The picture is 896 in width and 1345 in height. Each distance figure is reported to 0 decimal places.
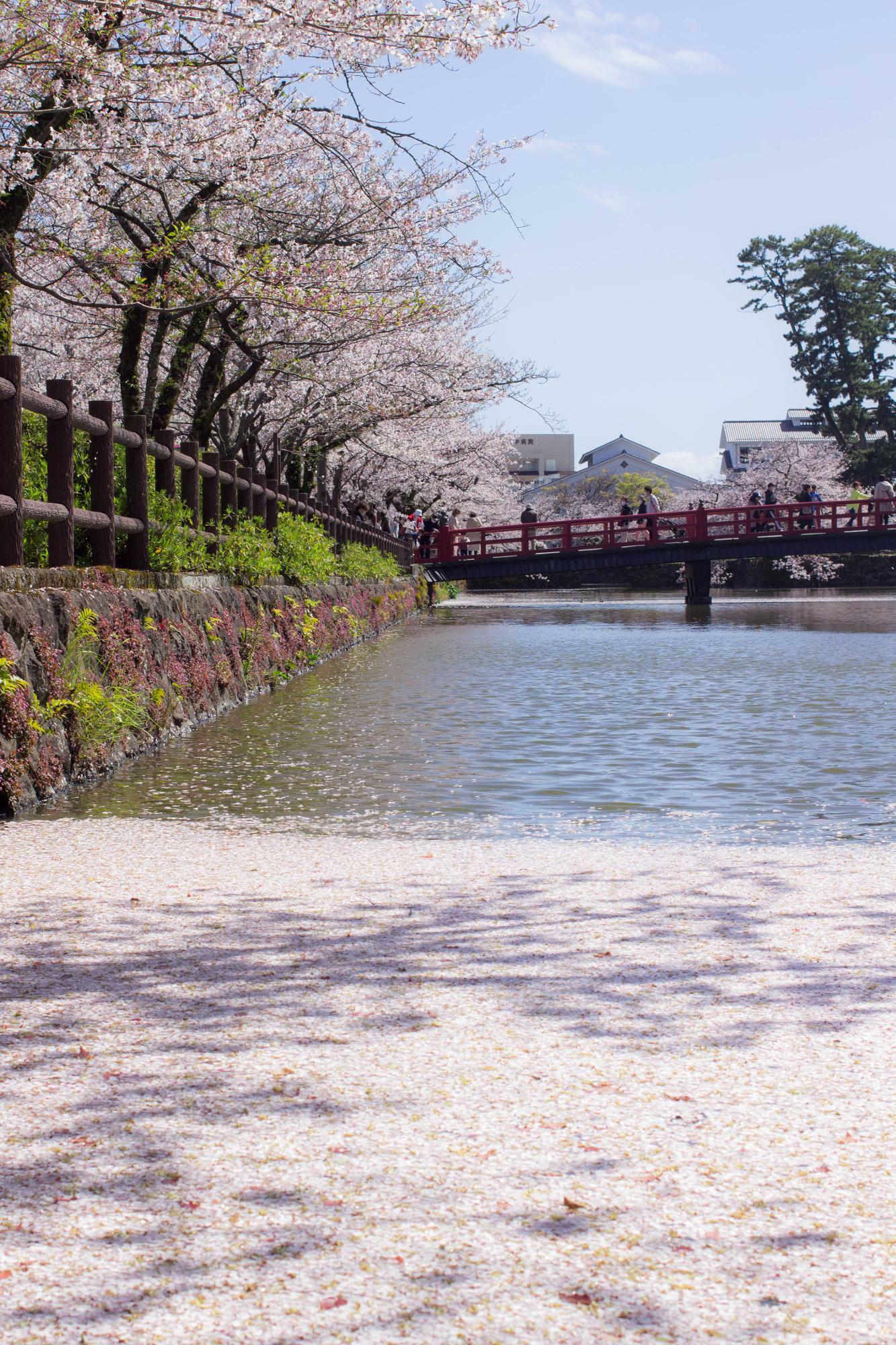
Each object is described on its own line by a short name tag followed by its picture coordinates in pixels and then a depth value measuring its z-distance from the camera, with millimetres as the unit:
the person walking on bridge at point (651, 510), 42688
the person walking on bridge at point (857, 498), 43875
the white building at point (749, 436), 115938
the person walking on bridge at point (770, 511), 43469
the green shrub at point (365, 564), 25906
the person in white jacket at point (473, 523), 68881
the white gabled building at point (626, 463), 111750
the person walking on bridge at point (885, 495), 43875
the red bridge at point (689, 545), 41250
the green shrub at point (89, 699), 8266
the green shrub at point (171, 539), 12055
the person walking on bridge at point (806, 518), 43353
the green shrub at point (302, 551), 18891
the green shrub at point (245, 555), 14773
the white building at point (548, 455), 143375
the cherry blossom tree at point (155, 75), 9672
